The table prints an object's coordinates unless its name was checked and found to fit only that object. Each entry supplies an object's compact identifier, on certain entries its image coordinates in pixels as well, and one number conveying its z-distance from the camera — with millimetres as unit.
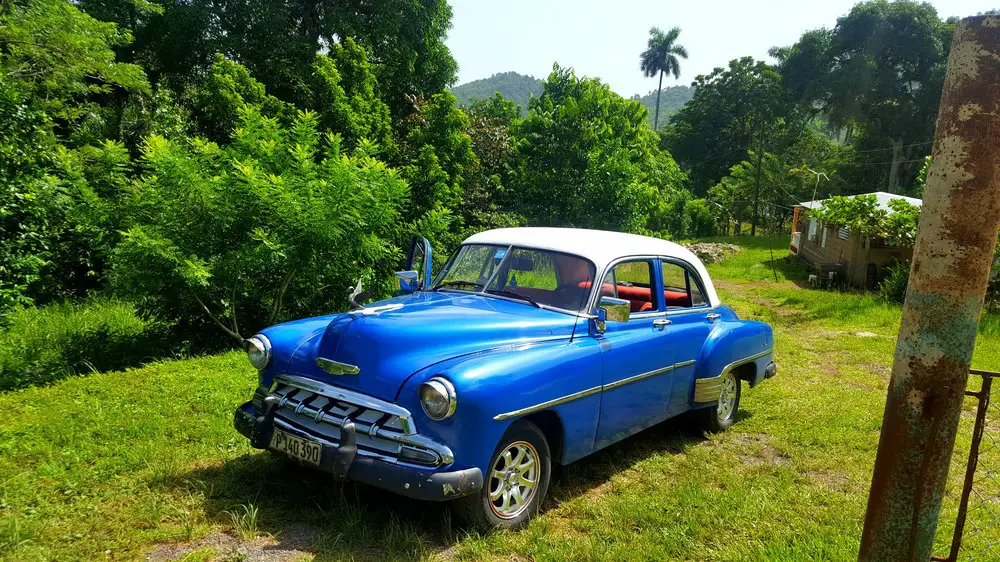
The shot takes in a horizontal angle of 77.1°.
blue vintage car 3396
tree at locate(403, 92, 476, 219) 11305
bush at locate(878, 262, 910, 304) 14445
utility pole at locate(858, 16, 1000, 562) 2023
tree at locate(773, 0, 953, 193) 39156
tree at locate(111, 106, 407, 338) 7445
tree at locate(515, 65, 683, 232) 14750
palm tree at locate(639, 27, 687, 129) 70875
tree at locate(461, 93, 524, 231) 14836
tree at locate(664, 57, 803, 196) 46094
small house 17766
